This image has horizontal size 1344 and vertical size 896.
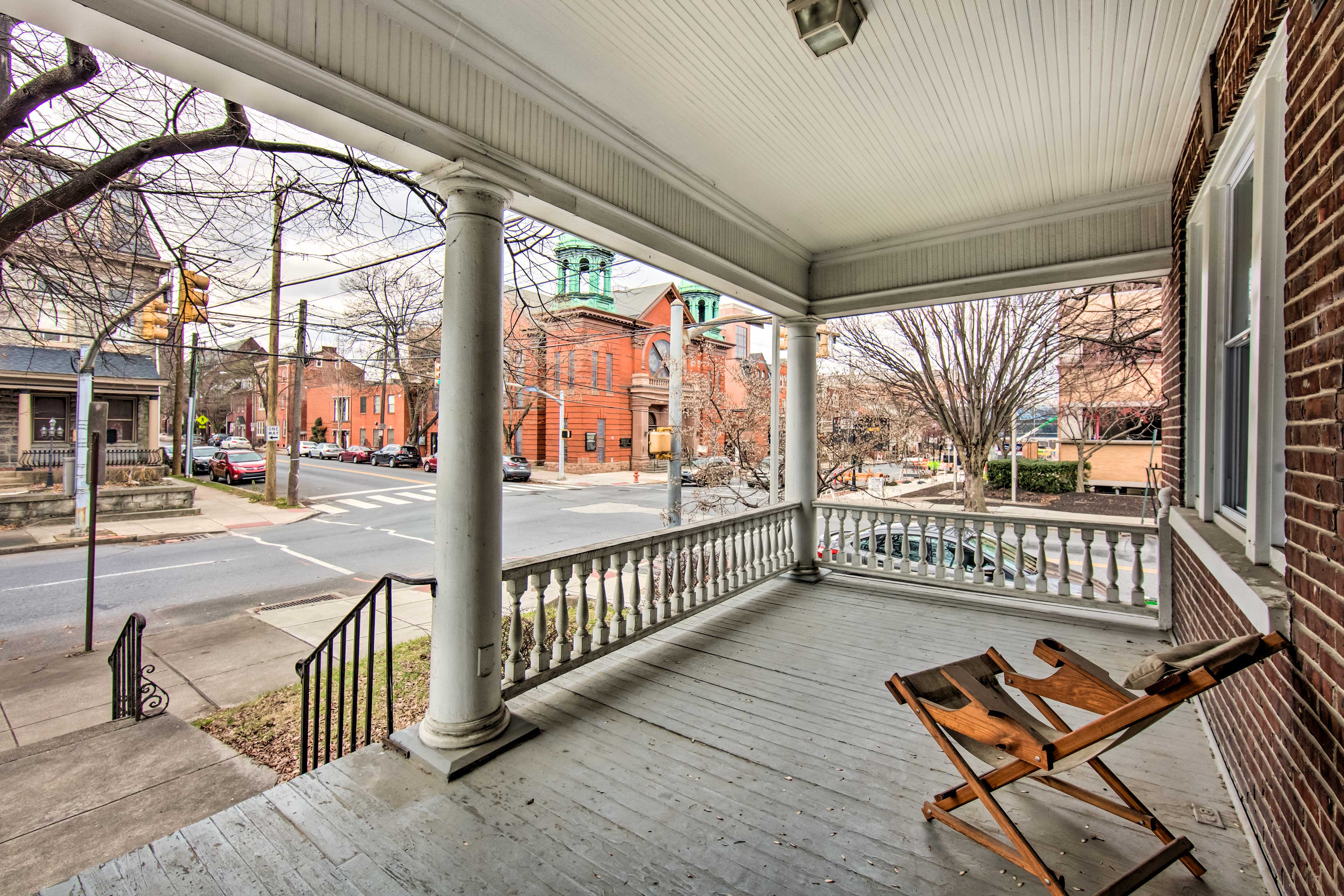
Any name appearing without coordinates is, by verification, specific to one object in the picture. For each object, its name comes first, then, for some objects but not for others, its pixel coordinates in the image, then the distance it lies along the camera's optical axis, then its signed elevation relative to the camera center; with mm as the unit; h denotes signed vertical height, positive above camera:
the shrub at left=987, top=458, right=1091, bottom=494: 18109 -666
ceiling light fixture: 2271 +1732
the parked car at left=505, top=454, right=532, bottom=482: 21938 -776
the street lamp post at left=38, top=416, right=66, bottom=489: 18219 +396
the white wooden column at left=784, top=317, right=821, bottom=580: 5789 +208
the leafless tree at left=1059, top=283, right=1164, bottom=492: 6828 +1349
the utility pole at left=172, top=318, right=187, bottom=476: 17734 +1203
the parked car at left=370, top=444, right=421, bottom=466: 28375 -412
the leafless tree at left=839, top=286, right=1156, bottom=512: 8109 +1475
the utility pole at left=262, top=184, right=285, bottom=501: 13359 +1655
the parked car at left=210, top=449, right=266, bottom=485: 21094 -782
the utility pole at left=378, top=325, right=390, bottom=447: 35500 +1320
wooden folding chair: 1536 -881
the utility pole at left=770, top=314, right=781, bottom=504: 6301 +352
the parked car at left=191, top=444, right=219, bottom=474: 25875 -631
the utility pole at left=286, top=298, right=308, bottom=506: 14867 +690
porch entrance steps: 2707 -1918
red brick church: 20375 +2463
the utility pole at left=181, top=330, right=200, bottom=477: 20234 +665
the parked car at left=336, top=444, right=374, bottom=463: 32969 -419
